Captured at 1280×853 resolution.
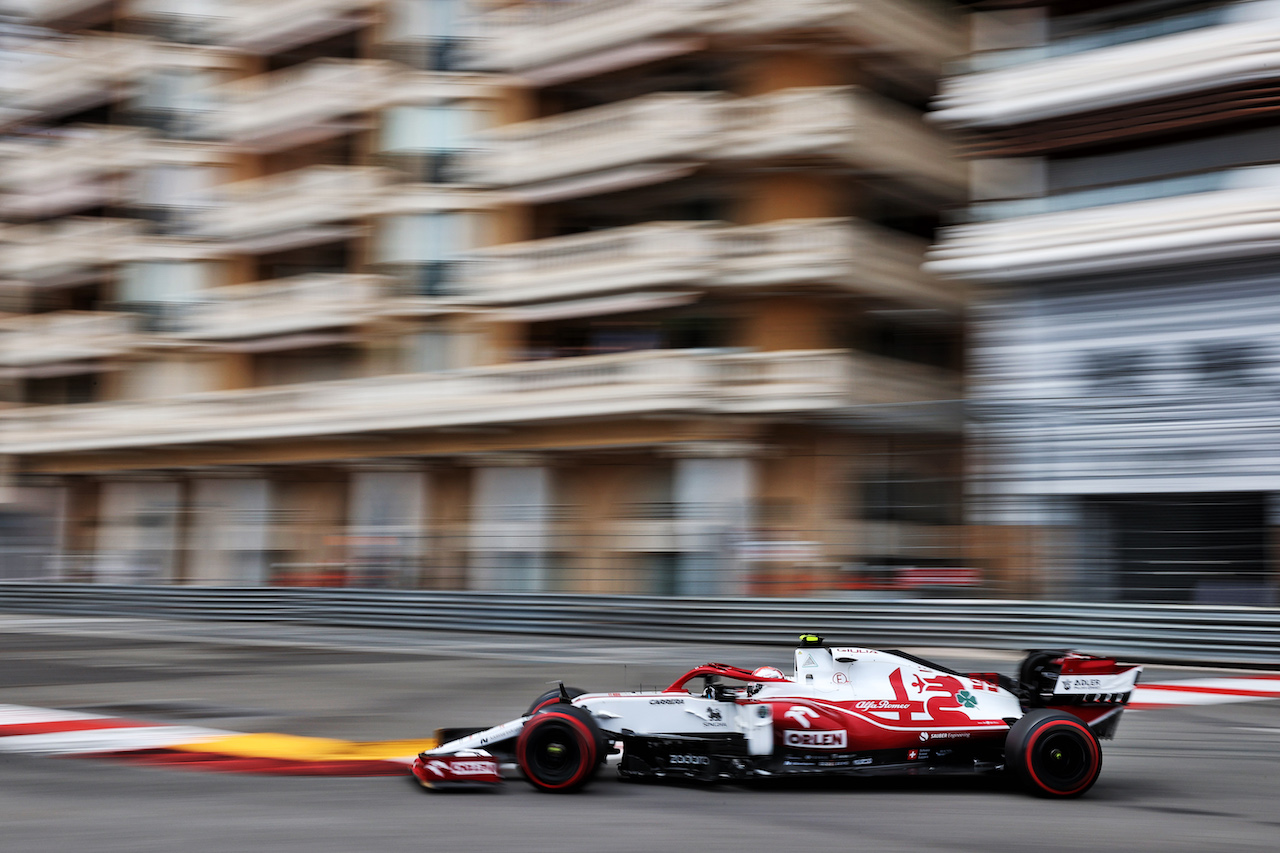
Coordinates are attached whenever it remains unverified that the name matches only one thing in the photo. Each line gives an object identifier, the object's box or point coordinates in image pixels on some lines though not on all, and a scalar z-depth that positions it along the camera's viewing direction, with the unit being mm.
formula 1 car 6895
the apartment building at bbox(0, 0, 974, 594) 20250
